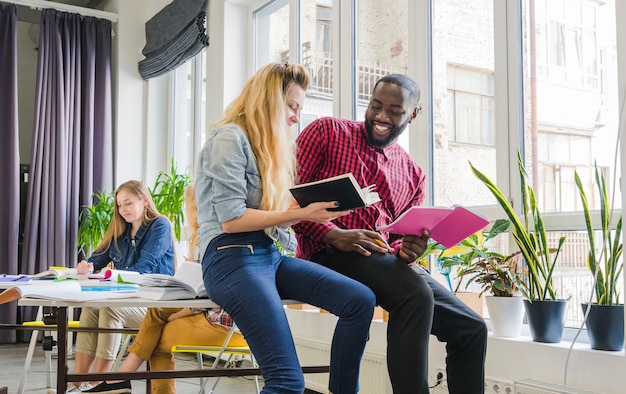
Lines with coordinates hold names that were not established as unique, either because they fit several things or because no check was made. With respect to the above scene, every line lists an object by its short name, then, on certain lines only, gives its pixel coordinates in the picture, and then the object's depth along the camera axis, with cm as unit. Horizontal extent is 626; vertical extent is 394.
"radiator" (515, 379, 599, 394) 213
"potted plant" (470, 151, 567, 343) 232
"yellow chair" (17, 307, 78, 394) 238
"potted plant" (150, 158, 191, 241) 485
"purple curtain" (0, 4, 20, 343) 530
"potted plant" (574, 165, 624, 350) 215
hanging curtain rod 553
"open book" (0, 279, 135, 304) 187
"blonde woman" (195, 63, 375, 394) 171
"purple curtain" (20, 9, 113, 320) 537
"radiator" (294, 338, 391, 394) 296
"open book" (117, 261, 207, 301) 198
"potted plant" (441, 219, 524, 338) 244
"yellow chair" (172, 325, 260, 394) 257
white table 184
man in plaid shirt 183
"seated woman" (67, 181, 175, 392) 320
